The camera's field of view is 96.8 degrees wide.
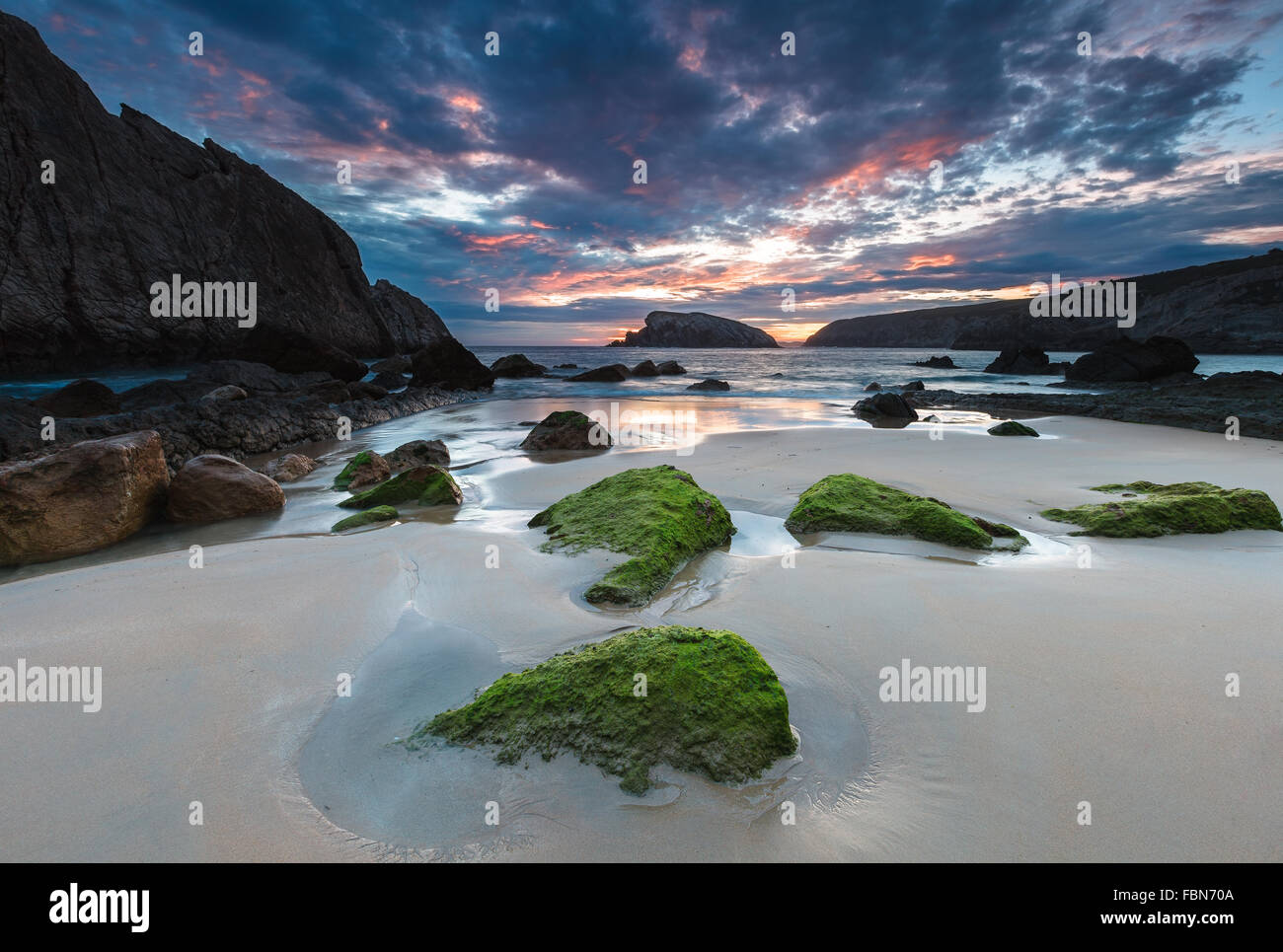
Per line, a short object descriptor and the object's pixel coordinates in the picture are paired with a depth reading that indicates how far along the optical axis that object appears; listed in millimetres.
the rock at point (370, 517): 6574
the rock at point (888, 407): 17609
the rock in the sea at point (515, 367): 40875
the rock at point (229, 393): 16619
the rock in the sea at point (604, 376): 36844
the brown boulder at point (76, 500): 5645
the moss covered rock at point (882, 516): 5238
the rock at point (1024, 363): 40125
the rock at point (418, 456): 10359
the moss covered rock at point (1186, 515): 5336
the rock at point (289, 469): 9668
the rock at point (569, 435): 12094
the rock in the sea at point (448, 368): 28297
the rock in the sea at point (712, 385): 31953
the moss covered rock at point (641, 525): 4395
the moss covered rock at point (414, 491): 7430
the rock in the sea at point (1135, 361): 26641
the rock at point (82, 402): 14222
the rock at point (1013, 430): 12312
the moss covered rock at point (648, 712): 2342
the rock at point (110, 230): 25219
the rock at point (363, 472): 8891
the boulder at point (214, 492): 6840
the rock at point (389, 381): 27328
